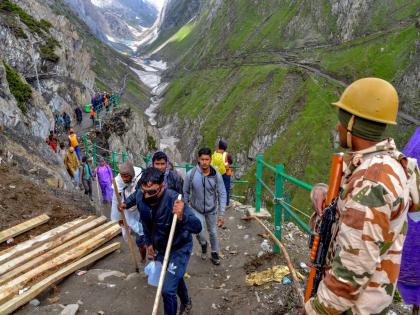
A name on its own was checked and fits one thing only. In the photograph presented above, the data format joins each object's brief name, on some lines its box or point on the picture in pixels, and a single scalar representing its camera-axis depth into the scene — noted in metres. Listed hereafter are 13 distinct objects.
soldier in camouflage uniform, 2.33
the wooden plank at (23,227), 7.82
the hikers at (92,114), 34.25
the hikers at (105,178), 11.77
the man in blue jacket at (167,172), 6.93
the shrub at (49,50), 37.56
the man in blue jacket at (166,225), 4.86
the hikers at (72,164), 14.98
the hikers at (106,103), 39.81
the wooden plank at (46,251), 6.53
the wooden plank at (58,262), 5.86
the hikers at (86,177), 14.57
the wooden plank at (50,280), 5.52
